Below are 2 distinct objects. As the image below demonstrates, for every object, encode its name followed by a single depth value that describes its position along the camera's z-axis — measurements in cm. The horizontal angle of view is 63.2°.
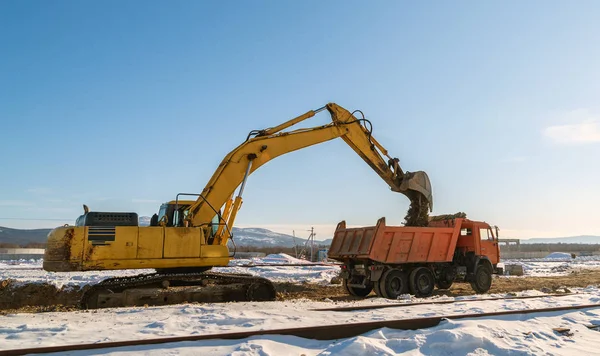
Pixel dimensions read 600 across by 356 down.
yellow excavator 1095
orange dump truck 1418
